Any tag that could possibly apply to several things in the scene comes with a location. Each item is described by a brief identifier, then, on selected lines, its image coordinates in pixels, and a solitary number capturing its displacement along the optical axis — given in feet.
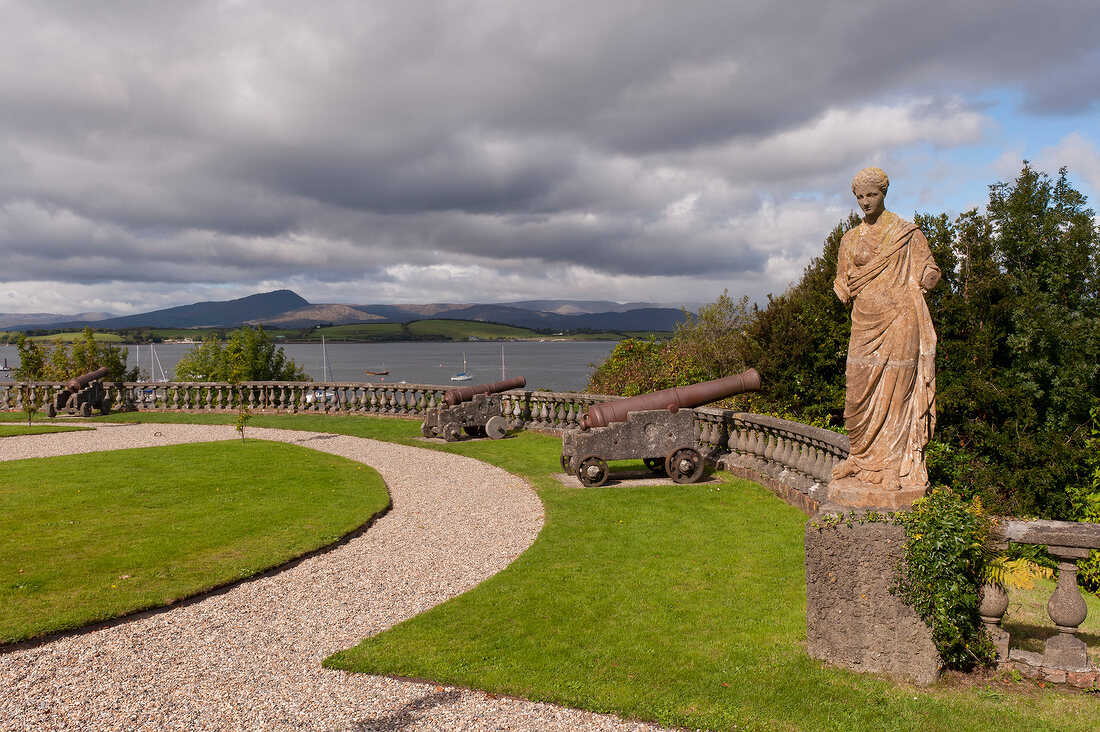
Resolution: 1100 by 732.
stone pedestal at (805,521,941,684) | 14.82
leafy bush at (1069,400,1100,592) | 30.37
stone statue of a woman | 15.62
